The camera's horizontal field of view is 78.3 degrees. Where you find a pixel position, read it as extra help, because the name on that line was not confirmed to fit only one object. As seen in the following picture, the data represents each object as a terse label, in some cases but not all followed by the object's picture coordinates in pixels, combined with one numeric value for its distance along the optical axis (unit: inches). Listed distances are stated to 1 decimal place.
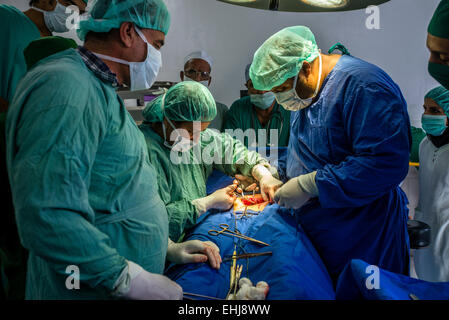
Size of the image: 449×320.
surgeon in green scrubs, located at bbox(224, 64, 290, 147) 115.0
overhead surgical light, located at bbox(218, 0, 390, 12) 70.4
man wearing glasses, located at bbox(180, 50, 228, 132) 109.5
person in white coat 91.5
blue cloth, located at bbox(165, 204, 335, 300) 45.4
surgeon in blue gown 51.8
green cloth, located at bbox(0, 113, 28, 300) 42.9
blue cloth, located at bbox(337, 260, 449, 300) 36.2
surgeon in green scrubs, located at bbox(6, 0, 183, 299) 29.7
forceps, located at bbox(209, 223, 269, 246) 63.2
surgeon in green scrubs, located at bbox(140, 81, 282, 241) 68.1
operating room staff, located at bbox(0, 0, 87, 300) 43.8
